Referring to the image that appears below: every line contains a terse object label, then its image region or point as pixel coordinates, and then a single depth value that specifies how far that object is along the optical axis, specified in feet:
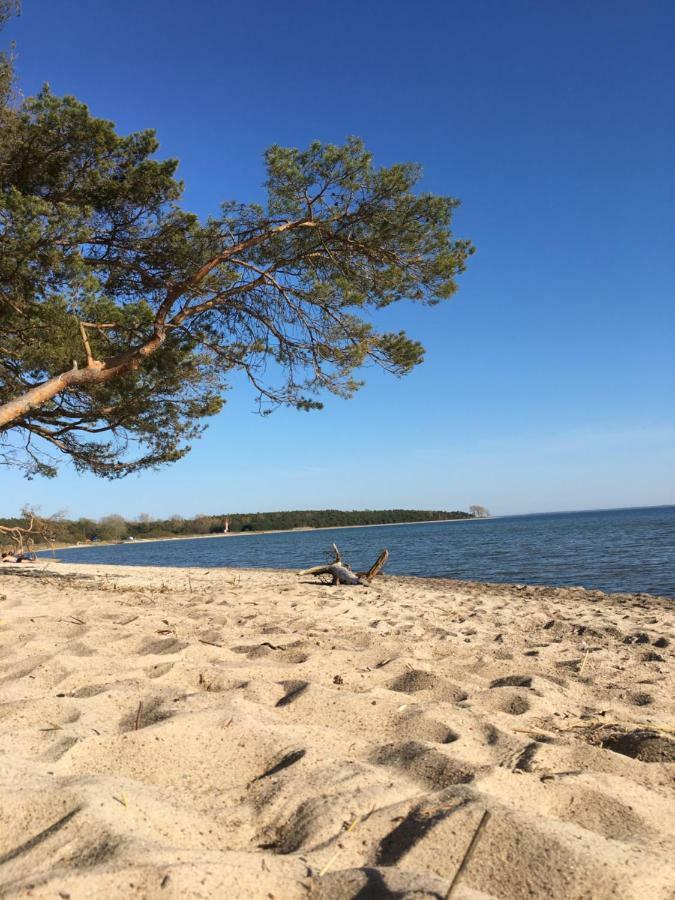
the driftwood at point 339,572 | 39.11
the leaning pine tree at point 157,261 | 24.56
